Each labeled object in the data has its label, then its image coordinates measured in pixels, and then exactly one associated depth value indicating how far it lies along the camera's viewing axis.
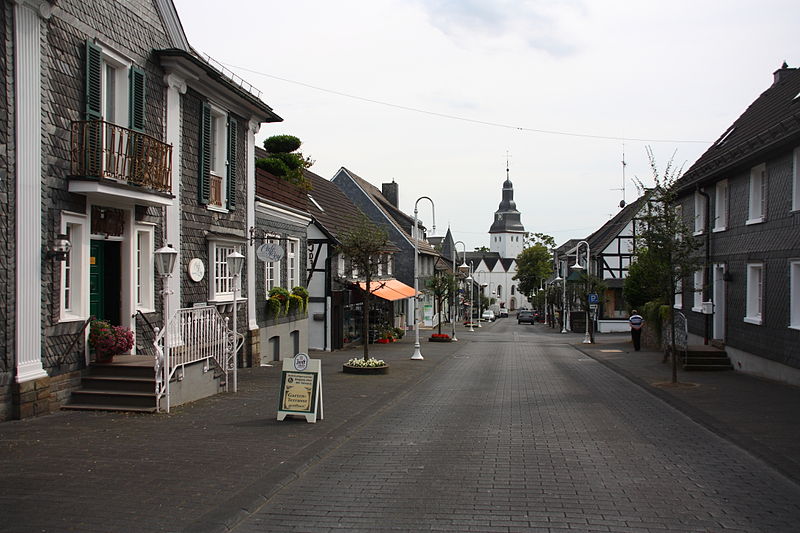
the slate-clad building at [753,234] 17.28
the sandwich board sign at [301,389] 11.66
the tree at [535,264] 98.00
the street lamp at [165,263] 12.30
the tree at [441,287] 39.00
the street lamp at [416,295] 25.93
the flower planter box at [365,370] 19.45
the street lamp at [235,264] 15.17
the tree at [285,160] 23.77
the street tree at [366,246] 20.52
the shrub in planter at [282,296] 22.33
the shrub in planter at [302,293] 24.53
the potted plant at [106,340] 12.57
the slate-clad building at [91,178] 10.82
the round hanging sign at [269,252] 17.89
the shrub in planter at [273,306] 21.80
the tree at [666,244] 16.80
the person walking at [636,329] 29.23
